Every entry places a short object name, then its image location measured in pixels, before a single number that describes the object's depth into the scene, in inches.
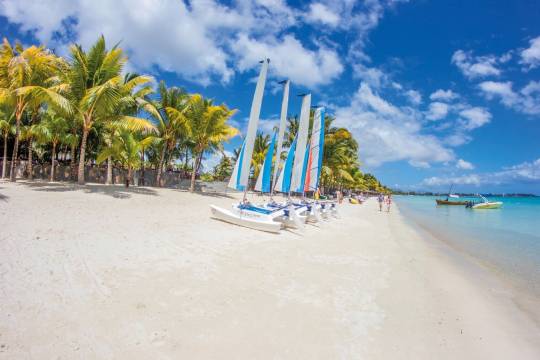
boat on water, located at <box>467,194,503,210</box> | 2187.5
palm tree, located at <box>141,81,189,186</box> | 946.1
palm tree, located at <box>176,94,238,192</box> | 866.8
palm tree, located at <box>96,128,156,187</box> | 767.1
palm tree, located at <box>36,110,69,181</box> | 762.8
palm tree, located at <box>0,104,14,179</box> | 786.2
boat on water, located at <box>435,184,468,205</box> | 2519.9
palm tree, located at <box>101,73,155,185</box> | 652.1
